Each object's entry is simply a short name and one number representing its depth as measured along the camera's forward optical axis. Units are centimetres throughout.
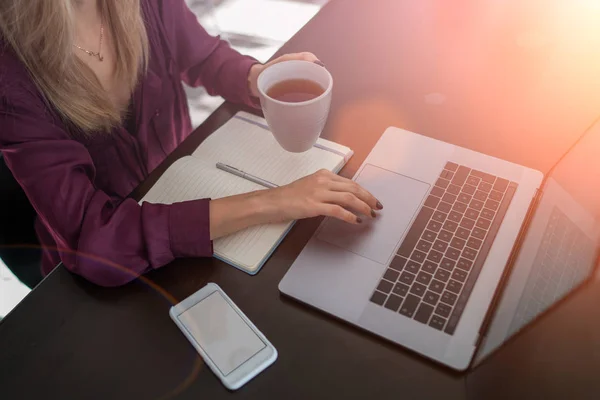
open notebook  72
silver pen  78
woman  69
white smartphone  59
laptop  55
